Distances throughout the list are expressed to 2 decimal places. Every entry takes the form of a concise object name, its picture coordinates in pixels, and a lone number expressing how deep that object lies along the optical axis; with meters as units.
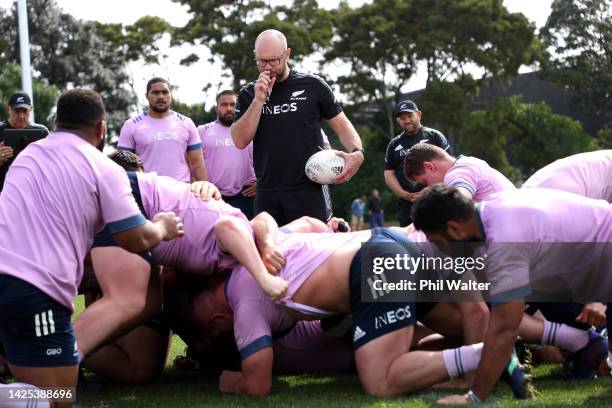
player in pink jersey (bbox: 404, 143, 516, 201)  11.90
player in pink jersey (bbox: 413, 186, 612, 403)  7.96
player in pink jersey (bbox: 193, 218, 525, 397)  9.04
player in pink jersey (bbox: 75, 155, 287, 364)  9.30
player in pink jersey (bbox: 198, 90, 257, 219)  18.09
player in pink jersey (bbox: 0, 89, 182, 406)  7.59
